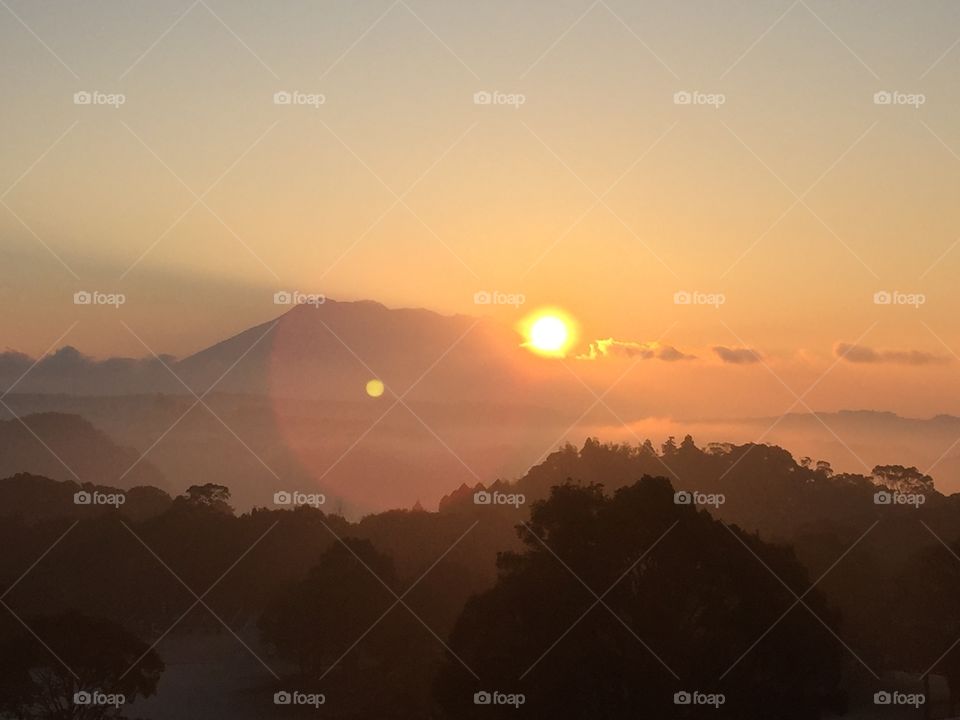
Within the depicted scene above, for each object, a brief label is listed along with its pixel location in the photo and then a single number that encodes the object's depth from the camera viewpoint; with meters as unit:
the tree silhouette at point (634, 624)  49.81
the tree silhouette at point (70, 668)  58.28
